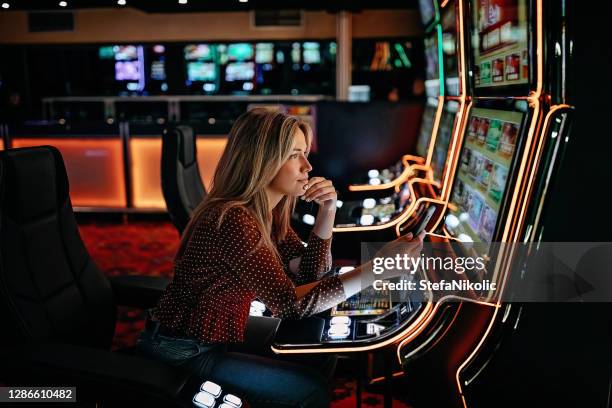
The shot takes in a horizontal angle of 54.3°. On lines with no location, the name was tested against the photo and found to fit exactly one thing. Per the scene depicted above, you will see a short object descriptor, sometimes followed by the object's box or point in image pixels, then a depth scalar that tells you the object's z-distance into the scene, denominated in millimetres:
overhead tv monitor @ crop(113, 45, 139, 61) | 7766
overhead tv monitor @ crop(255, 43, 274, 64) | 7562
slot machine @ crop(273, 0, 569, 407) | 1286
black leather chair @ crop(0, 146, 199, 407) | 1194
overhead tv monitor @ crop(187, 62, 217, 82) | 7691
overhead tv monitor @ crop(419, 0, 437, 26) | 3374
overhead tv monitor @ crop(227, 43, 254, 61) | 7602
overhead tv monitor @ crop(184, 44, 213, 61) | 7668
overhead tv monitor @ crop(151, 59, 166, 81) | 7742
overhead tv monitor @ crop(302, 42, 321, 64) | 7484
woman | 1356
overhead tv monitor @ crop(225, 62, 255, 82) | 7638
